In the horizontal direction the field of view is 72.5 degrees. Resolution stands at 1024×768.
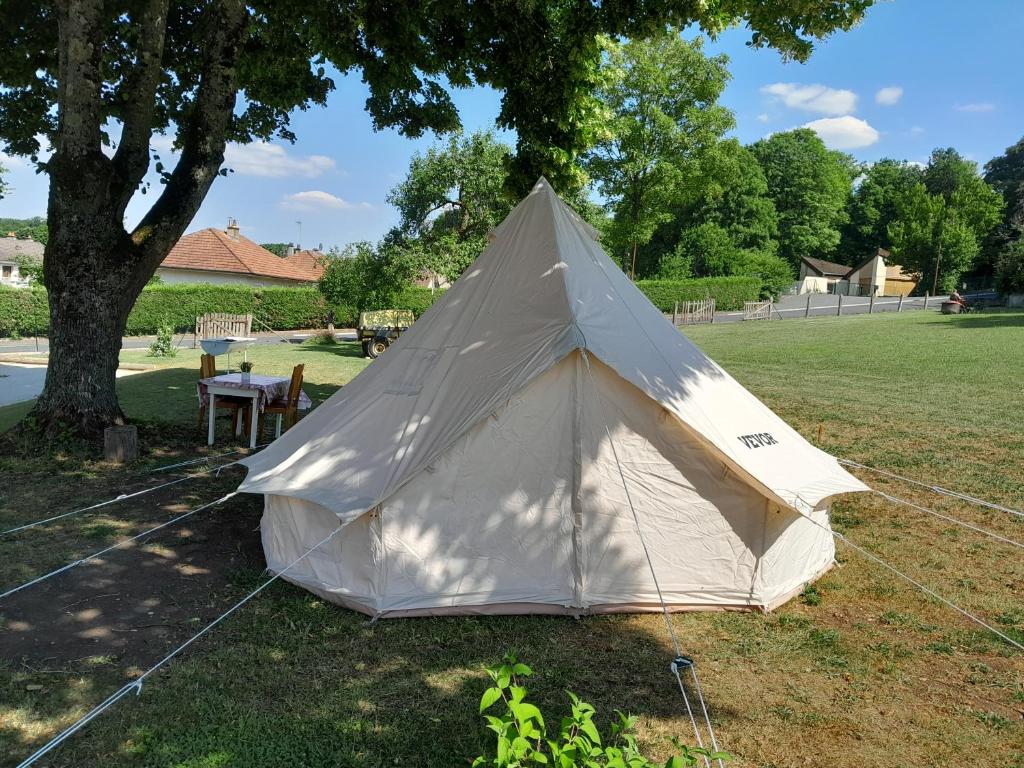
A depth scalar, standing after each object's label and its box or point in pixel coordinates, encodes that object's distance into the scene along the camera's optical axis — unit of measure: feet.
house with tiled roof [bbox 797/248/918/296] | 195.00
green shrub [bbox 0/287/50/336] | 85.66
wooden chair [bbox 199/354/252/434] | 29.48
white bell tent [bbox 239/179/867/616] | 14.24
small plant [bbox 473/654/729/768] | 6.03
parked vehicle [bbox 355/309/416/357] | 69.31
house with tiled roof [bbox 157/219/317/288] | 118.32
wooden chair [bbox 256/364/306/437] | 28.45
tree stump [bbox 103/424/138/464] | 25.40
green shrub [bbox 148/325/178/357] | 65.92
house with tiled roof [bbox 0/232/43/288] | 142.45
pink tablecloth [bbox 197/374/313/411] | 27.96
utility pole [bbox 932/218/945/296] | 152.11
